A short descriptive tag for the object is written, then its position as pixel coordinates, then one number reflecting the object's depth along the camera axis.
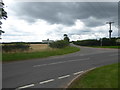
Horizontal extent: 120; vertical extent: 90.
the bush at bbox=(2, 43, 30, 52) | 20.27
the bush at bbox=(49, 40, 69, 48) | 34.11
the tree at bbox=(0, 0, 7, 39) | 19.74
